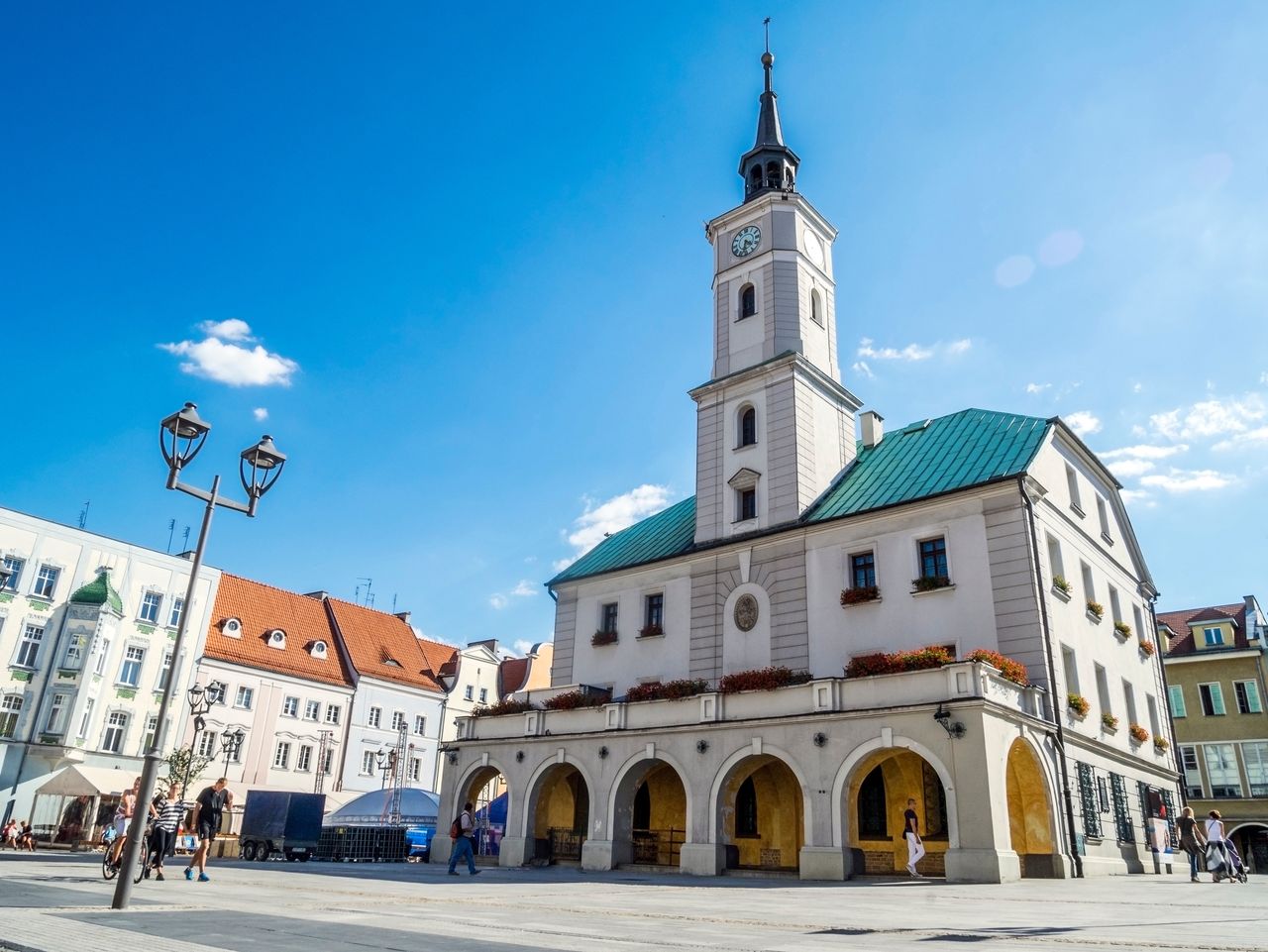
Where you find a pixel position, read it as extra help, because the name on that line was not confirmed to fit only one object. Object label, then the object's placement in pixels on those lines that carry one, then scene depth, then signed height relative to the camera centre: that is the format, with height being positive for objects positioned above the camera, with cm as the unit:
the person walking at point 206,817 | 1834 +11
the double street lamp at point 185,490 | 1168 +441
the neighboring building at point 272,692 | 4972 +720
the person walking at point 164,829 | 1722 -13
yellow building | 4884 +795
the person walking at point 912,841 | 2086 +33
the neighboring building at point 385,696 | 5634 +814
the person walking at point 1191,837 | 2237 +80
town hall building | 2367 +647
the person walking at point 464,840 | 2459 -12
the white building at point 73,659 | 4225 +722
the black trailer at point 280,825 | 3316 +5
